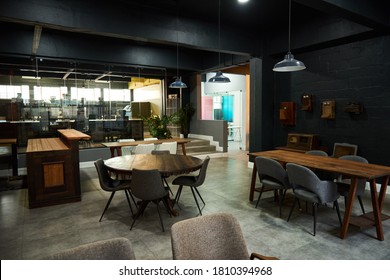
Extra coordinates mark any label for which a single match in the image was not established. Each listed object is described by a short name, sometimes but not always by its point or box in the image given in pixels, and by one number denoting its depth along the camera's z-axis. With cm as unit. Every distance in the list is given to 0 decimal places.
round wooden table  350
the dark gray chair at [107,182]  369
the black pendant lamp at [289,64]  358
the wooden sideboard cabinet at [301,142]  569
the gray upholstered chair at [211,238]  159
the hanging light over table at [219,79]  503
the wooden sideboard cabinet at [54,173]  419
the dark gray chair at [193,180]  376
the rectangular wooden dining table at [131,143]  566
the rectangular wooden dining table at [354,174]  305
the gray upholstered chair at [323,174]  430
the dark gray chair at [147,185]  322
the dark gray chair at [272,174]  371
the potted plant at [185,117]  959
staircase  859
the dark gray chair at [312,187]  318
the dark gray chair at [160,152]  487
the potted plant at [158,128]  706
